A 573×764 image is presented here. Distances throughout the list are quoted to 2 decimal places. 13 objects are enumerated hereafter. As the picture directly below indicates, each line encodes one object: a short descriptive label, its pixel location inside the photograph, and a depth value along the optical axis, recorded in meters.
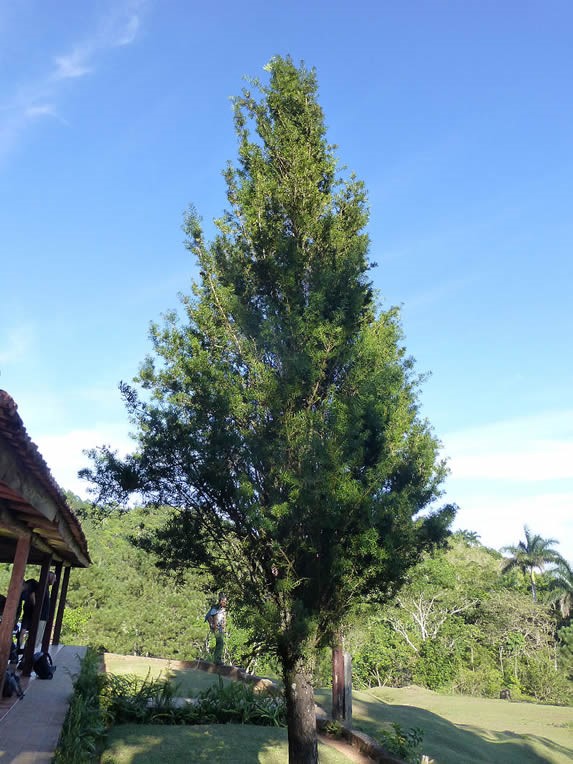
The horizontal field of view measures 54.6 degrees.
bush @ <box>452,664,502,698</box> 26.23
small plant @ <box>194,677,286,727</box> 10.30
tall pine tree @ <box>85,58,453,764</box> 7.30
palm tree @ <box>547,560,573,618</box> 40.31
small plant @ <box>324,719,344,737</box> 10.03
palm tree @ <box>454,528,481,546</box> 58.44
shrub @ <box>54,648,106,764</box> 5.98
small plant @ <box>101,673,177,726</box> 9.45
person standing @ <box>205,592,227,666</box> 15.65
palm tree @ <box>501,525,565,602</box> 45.62
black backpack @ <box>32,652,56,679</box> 10.77
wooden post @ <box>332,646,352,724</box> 10.26
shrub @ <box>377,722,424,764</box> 8.91
